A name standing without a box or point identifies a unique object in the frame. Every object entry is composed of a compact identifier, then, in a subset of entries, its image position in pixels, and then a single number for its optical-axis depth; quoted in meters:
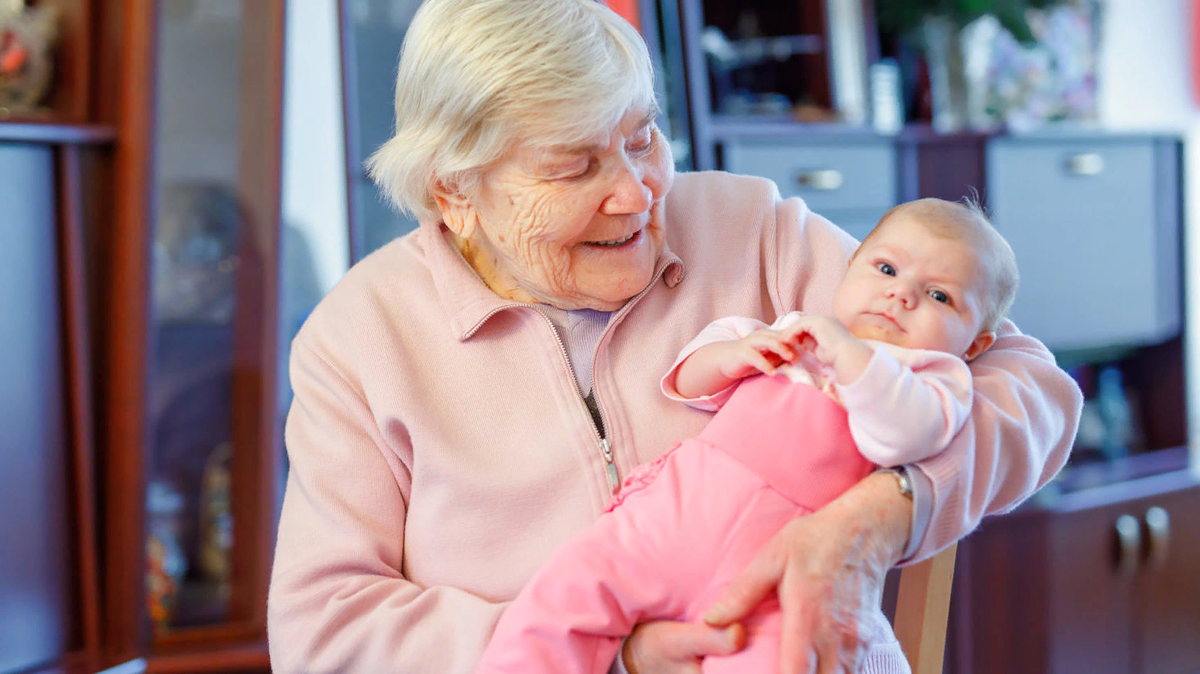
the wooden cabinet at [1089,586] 2.70
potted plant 3.10
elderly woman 1.26
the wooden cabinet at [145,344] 2.13
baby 1.10
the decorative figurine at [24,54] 2.20
